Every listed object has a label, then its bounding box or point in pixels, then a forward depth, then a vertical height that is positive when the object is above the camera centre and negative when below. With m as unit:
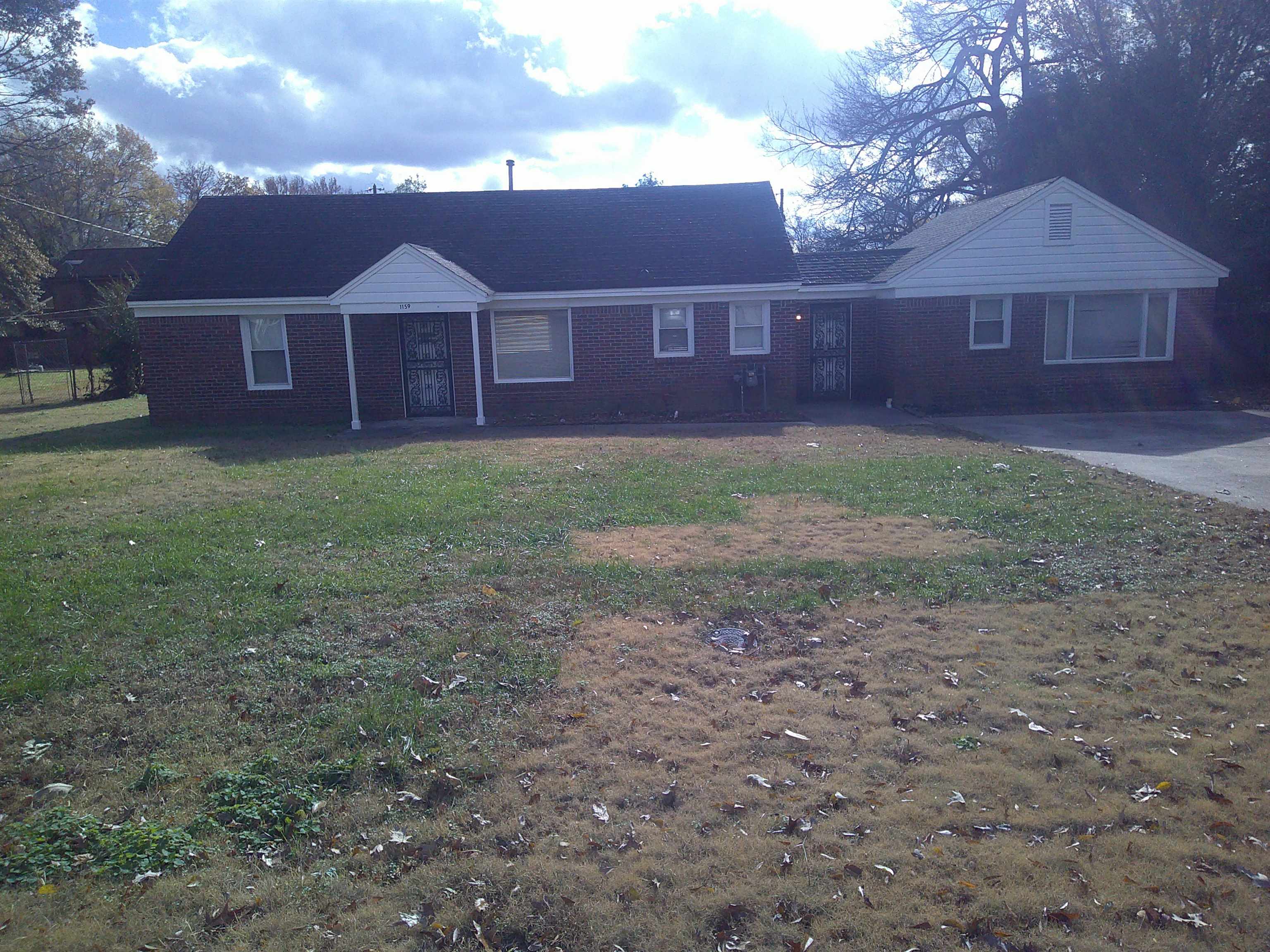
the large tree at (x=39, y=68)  34.44 +10.41
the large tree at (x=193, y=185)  62.34 +11.12
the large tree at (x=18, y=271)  39.53 +3.55
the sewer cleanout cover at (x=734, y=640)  6.52 -2.12
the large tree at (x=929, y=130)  33.00 +6.98
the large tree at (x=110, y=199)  55.35 +9.64
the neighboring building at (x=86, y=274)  50.56 +4.25
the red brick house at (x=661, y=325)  19.89 +0.25
